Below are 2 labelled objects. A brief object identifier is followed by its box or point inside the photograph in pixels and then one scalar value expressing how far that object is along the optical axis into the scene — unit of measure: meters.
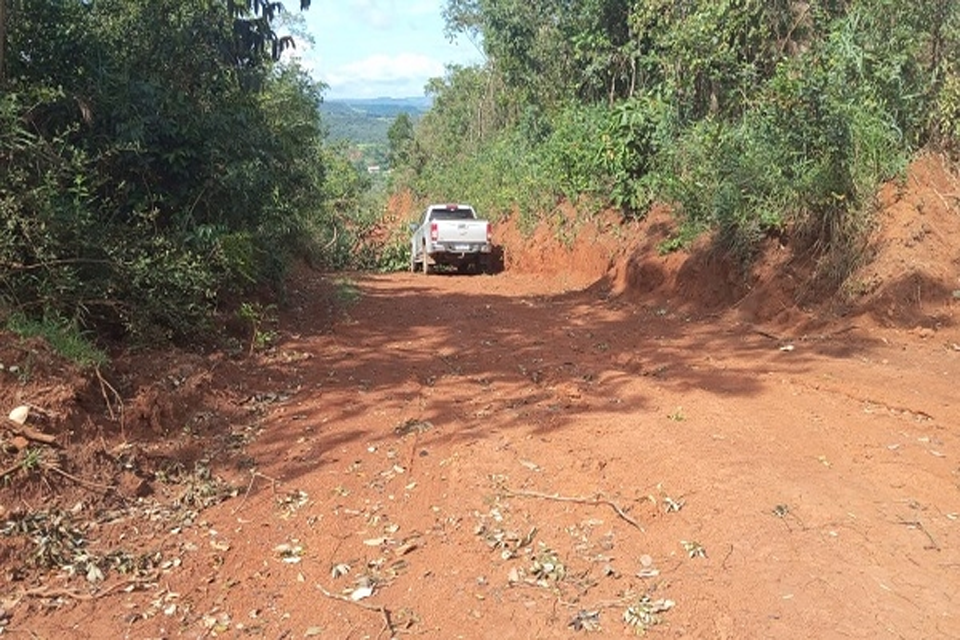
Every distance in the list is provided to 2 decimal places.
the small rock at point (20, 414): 5.06
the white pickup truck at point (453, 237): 19.20
